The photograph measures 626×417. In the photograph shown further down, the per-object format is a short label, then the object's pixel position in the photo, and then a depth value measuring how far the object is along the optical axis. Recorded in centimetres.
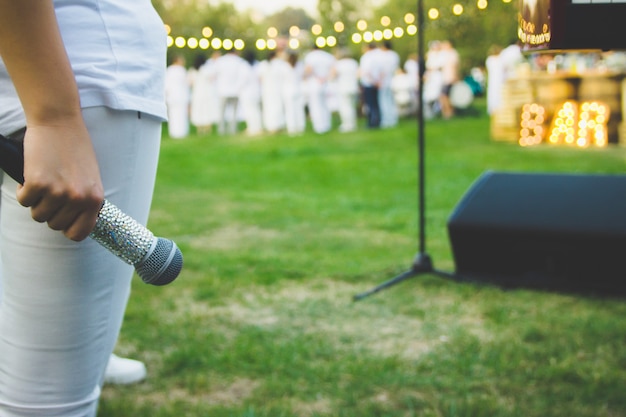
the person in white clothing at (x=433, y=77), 1939
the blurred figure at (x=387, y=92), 1611
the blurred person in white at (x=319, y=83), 1622
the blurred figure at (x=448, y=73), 1902
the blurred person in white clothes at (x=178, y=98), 1683
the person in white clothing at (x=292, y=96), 1647
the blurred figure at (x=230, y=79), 1602
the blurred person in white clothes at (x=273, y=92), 1659
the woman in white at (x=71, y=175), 100
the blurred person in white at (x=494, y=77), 1781
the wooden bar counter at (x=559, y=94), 1113
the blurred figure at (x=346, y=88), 1664
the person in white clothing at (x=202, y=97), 1805
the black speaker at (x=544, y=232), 340
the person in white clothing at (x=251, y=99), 1645
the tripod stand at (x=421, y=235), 375
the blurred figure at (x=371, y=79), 1619
